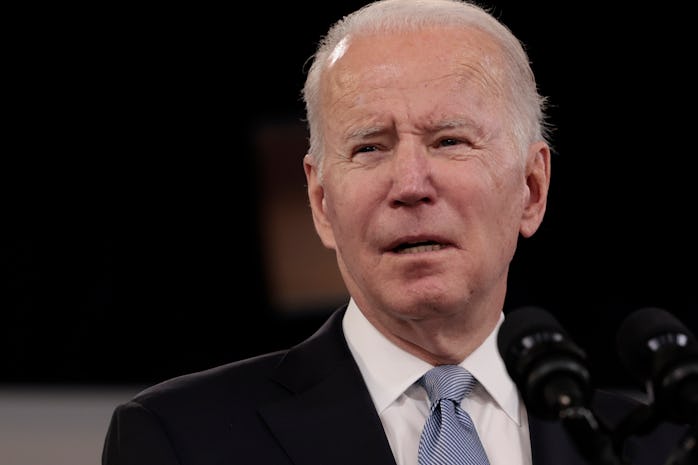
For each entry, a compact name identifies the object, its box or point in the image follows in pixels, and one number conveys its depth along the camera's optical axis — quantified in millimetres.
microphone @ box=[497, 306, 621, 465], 3609
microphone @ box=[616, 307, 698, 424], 3623
